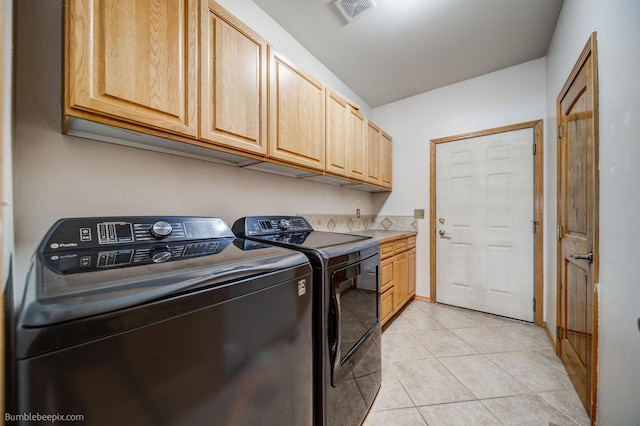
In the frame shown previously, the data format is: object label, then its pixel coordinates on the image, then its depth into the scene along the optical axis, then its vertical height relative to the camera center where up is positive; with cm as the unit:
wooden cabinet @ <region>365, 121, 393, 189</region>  267 +68
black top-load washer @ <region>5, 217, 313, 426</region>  43 -28
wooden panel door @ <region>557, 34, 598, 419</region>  123 -8
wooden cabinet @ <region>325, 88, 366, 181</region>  201 +70
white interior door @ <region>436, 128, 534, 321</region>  247 -13
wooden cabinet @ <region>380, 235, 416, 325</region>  223 -67
